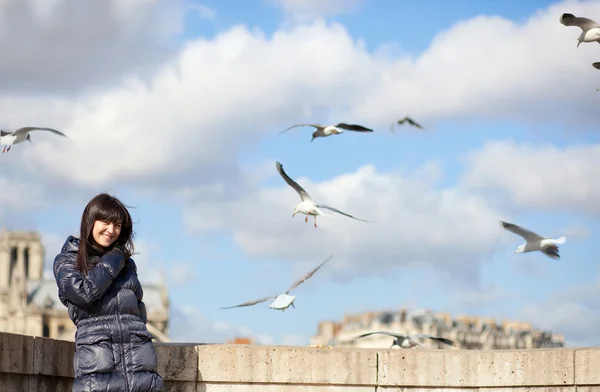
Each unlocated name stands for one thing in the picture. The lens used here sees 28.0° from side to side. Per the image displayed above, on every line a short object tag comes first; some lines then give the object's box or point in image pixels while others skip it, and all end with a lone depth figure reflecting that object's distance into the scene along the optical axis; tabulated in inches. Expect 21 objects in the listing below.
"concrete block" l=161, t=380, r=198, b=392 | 401.7
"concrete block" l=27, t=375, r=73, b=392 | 376.5
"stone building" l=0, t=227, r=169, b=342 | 6397.6
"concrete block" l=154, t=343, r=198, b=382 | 401.1
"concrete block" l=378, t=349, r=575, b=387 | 405.1
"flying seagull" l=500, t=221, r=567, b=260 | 693.3
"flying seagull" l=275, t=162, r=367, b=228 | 724.8
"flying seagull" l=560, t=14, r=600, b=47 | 617.6
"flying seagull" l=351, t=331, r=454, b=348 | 547.2
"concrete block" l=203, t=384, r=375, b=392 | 405.1
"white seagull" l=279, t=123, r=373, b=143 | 700.0
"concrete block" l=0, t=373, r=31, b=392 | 357.1
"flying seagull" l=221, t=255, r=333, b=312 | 530.1
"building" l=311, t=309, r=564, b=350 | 5452.8
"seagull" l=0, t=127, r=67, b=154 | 682.8
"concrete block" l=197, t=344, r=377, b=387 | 403.9
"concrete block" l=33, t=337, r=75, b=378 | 375.2
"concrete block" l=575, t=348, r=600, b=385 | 401.1
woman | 312.0
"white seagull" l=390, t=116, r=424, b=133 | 976.7
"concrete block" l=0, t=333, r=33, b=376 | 353.4
